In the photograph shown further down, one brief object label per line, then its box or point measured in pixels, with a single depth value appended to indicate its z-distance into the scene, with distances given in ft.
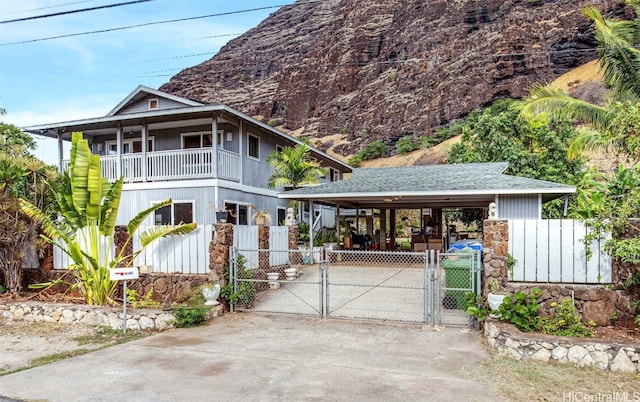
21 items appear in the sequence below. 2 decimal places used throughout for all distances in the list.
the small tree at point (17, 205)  34.14
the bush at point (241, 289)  31.38
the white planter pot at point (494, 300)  24.16
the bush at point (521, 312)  23.22
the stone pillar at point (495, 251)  25.45
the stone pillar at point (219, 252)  31.32
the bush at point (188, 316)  28.02
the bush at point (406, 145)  181.57
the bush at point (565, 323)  22.81
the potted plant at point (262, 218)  45.37
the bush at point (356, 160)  187.57
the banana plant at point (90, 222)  31.32
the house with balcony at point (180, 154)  51.29
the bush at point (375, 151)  189.67
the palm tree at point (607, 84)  42.64
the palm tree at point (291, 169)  60.95
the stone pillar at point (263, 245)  36.89
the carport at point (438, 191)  45.60
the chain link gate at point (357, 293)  28.58
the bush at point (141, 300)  30.86
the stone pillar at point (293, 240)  46.47
